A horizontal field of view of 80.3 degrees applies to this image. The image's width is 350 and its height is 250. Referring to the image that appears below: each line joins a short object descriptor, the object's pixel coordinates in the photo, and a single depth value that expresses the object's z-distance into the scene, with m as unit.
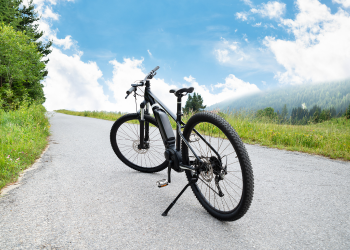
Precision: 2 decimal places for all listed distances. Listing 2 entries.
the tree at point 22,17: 26.19
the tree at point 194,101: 68.19
